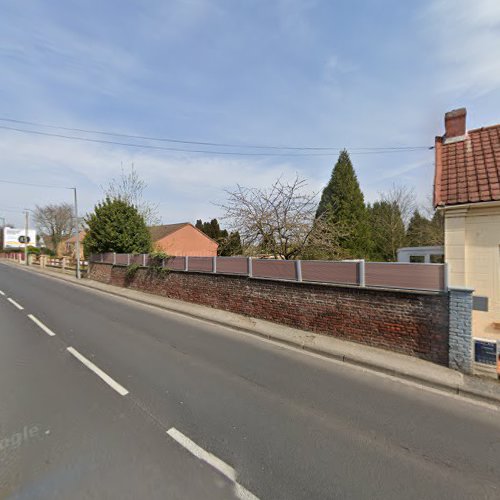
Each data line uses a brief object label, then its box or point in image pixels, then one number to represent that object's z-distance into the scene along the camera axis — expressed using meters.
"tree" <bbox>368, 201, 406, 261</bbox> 26.20
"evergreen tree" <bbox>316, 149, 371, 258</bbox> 19.27
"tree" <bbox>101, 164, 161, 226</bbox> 23.04
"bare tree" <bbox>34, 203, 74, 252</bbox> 53.72
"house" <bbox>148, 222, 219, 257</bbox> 37.28
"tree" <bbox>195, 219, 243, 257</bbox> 13.77
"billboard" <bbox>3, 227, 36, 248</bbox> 51.94
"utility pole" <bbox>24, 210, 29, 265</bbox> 38.00
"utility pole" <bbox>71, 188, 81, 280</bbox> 19.72
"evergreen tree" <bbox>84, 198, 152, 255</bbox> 17.95
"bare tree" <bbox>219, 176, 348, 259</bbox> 12.17
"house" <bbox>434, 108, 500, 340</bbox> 6.35
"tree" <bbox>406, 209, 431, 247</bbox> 23.62
